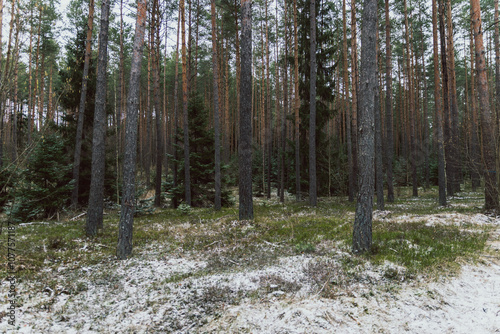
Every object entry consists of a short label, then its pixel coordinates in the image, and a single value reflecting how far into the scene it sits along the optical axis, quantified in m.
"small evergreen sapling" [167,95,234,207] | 13.98
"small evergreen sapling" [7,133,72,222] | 9.80
